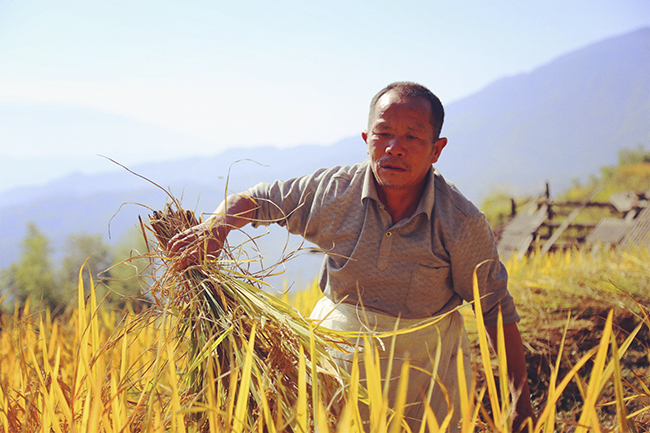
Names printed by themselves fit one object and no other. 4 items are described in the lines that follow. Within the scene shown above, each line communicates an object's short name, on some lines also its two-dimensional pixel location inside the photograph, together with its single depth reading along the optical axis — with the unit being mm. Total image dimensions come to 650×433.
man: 1577
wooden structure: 7329
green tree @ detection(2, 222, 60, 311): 9141
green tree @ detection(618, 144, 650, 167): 30719
